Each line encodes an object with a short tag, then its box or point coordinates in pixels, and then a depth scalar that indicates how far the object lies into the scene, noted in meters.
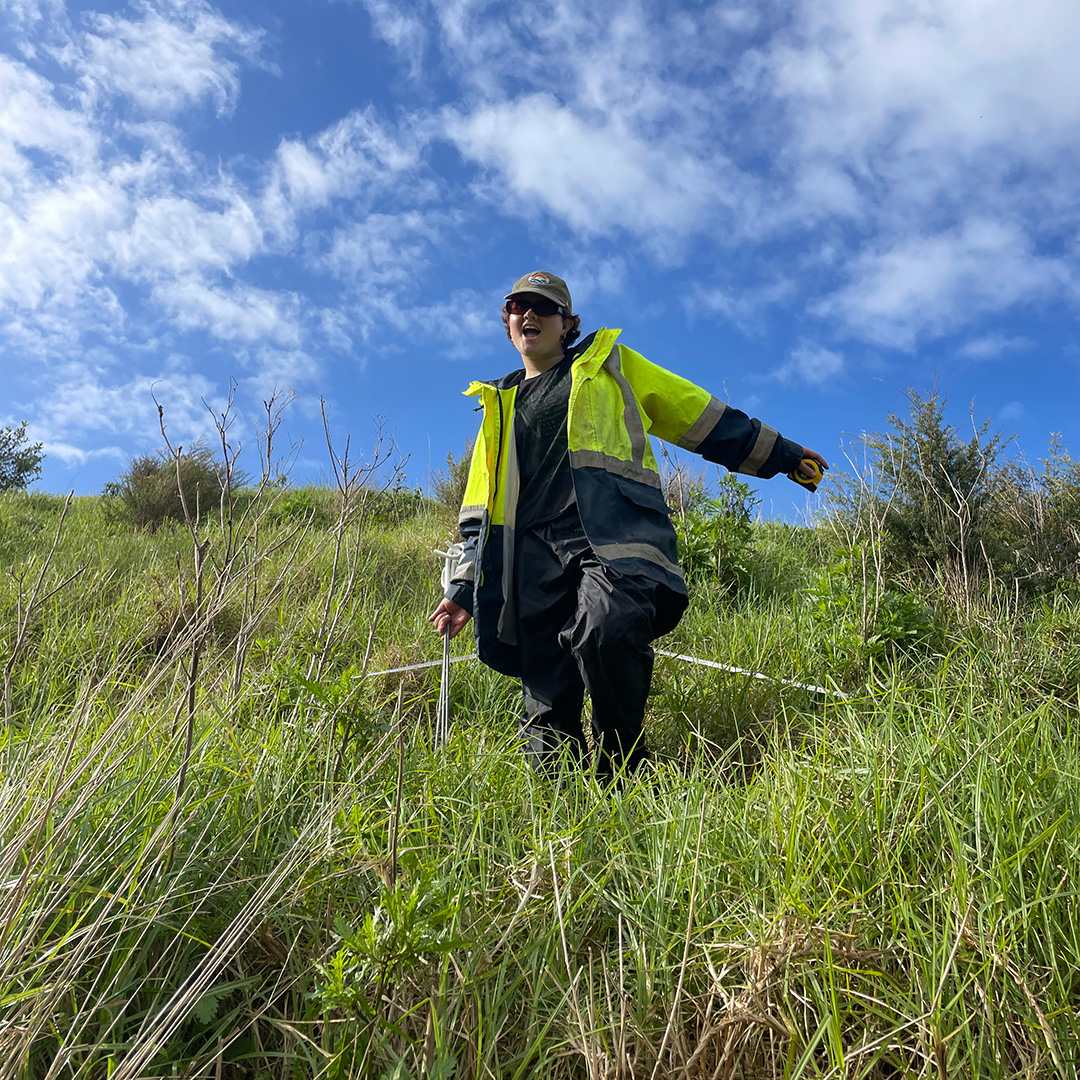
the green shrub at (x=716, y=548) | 6.12
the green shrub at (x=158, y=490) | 10.33
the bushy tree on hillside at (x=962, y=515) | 6.18
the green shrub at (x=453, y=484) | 10.20
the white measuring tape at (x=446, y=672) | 3.30
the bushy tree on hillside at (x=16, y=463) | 13.87
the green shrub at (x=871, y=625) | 4.34
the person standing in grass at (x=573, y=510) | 3.40
